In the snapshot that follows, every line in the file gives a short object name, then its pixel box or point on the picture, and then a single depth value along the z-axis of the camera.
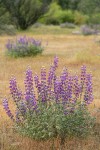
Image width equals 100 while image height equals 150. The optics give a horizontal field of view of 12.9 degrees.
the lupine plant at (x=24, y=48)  15.91
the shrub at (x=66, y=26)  42.81
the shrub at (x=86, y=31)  31.19
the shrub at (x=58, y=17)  51.41
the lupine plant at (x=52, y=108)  5.65
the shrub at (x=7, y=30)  28.34
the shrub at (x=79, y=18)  51.94
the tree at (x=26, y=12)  36.16
